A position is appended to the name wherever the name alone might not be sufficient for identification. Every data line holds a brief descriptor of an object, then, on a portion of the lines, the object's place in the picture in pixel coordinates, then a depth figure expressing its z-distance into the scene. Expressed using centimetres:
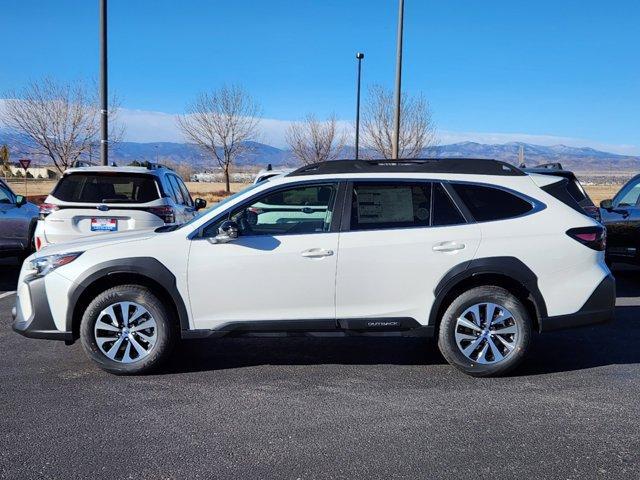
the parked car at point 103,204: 779
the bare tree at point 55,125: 2661
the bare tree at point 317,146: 4450
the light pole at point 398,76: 1639
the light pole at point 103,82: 1147
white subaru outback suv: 502
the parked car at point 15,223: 975
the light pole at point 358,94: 2970
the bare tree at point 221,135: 4025
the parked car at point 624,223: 938
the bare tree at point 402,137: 3466
